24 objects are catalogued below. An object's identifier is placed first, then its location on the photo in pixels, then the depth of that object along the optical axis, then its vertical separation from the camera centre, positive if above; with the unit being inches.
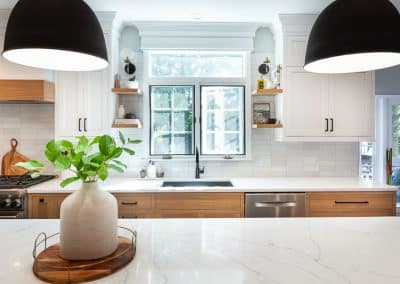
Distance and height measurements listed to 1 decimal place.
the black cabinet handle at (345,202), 100.3 -22.1
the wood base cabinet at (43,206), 94.8 -22.5
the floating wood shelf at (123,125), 111.2 +6.4
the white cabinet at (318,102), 112.7 +16.0
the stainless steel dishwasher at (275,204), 99.0 -22.7
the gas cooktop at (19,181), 95.0 -15.0
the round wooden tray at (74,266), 33.9 -16.5
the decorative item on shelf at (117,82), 113.3 +24.1
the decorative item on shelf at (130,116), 118.2 +10.7
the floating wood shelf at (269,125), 111.6 +6.5
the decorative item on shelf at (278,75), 114.9 +27.4
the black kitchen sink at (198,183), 118.0 -18.2
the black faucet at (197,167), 120.3 -11.4
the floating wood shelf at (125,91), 110.5 +20.1
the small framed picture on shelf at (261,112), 123.1 +13.1
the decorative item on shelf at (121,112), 117.0 +12.2
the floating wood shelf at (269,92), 111.3 +20.2
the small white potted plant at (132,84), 112.3 +23.4
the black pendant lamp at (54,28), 35.2 +14.8
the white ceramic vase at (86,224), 36.9 -11.2
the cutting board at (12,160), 117.5 -8.3
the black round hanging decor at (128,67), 119.6 +32.1
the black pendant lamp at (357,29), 39.2 +16.3
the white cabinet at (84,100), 109.8 +16.2
